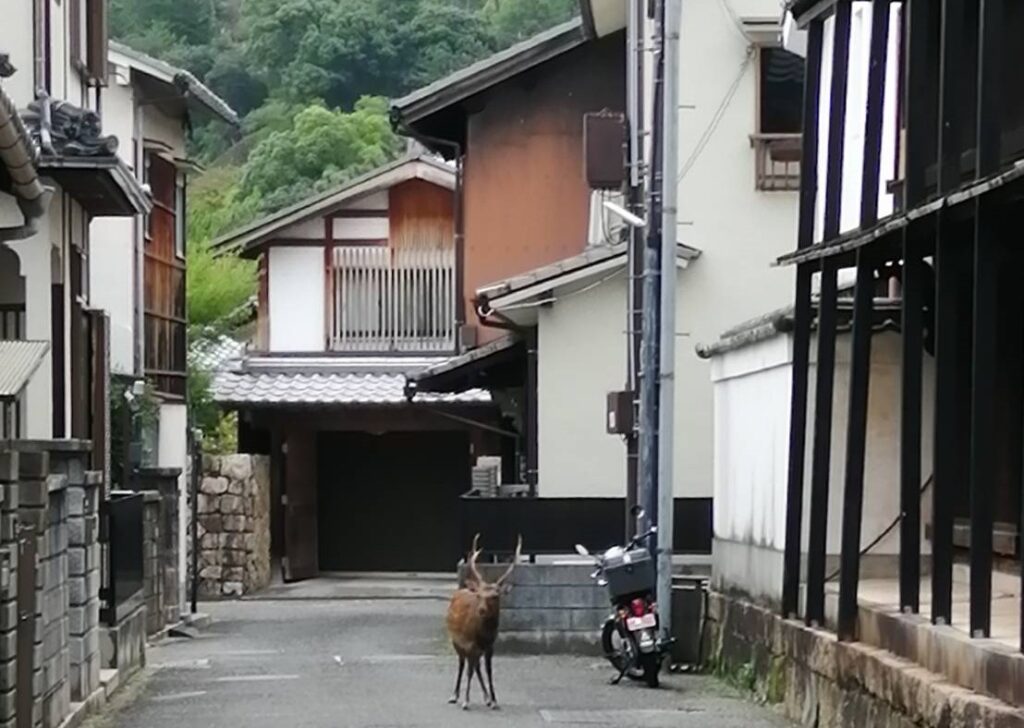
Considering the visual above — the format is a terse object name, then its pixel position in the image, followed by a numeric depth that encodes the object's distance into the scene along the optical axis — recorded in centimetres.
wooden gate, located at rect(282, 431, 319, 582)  3844
